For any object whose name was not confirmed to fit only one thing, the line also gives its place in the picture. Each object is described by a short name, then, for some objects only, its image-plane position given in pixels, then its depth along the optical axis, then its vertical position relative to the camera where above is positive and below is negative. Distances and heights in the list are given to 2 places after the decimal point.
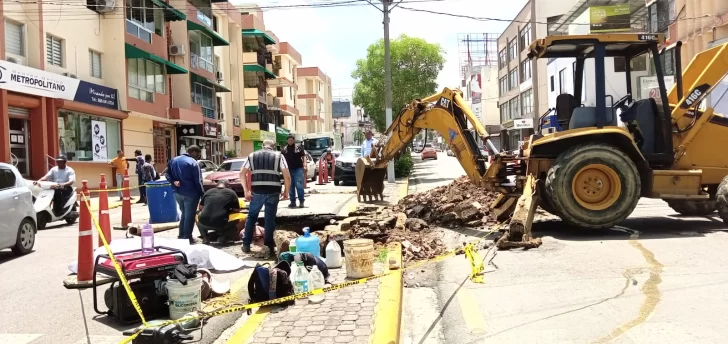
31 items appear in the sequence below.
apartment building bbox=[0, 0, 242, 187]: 19.92 +3.83
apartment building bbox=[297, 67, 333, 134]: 80.06 +9.21
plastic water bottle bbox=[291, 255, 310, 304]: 5.41 -1.09
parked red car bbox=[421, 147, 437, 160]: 61.21 +0.55
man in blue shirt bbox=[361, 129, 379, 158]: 16.14 +0.58
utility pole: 22.77 +3.65
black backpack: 5.14 -1.09
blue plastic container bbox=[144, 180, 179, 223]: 11.95 -0.73
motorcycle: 12.20 -0.68
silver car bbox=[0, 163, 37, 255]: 8.23 -0.60
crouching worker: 8.82 -0.74
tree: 42.69 +6.86
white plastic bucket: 4.80 -1.09
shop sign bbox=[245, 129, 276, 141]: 47.22 +2.54
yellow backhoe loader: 8.59 +0.10
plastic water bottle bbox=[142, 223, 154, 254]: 5.44 -0.68
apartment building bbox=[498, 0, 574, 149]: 49.00 +8.78
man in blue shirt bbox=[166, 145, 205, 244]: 8.66 -0.27
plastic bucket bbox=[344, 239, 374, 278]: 6.03 -1.01
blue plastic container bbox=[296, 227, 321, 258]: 6.42 -0.90
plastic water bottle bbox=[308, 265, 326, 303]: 5.49 -1.12
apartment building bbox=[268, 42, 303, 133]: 64.12 +9.37
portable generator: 4.94 -1.01
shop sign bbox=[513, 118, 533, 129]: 52.42 +3.14
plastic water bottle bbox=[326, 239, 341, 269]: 6.78 -1.10
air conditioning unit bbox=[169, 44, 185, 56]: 32.16 +6.62
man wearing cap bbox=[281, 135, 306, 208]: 14.09 -0.04
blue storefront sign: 22.30 +3.08
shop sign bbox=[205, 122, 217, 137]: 35.12 +2.33
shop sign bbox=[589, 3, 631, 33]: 32.84 +7.93
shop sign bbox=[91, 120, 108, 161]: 23.98 +1.29
